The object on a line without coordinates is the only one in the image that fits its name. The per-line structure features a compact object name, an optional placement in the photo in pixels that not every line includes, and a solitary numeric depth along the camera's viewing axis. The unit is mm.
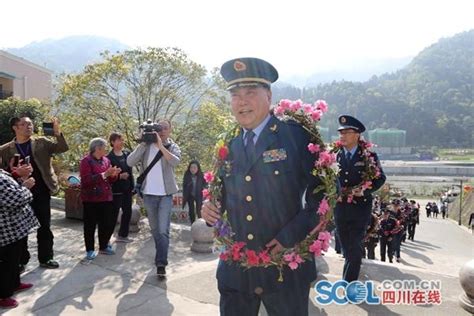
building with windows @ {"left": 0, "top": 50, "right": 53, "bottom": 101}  33872
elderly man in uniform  2414
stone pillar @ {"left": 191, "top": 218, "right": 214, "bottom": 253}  6025
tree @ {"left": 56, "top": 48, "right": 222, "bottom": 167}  9727
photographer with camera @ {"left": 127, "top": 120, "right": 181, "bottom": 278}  4973
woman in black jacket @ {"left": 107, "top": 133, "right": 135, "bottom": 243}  6402
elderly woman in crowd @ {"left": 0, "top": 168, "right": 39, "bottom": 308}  3955
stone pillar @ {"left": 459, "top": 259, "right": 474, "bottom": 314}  3502
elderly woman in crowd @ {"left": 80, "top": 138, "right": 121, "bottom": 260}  5535
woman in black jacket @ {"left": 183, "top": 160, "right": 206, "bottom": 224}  8688
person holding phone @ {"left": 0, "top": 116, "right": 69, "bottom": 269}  4918
